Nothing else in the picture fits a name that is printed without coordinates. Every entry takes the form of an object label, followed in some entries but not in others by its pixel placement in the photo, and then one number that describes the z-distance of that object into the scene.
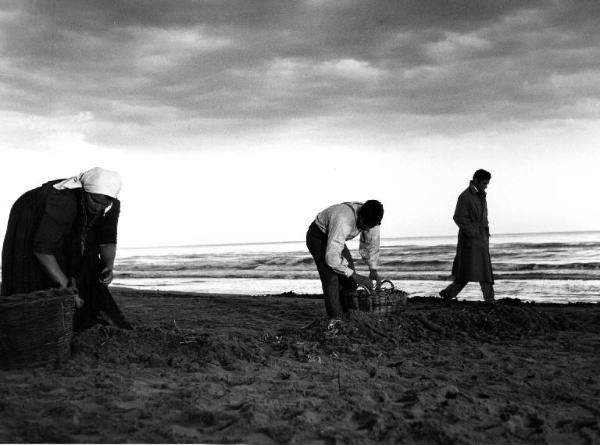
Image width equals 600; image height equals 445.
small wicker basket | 5.80
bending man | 5.32
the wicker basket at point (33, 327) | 3.88
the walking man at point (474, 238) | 7.80
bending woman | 4.32
